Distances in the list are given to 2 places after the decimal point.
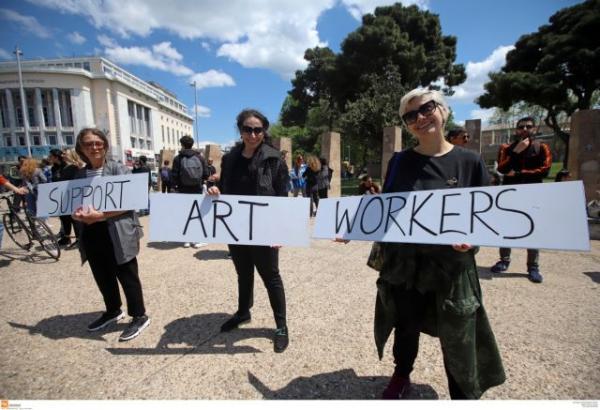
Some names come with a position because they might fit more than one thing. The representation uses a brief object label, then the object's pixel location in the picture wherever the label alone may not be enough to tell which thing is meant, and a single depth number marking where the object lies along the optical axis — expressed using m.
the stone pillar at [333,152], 11.58
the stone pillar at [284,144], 12.20
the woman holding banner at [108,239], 2.63
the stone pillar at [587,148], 7.36
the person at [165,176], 10.49
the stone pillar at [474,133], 9.34
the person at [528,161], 3.88
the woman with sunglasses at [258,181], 2.48
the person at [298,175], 10.48
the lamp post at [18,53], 27.69
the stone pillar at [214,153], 12.47
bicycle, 5.52
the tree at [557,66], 16.36
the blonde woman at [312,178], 8.28
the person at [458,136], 3.75
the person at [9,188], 4.53
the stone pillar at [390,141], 11.28
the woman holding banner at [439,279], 1.63
